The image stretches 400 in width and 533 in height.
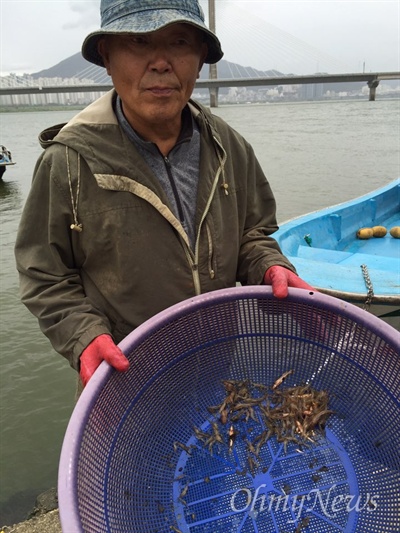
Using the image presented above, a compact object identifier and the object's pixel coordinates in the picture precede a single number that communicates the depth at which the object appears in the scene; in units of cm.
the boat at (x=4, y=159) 1741
